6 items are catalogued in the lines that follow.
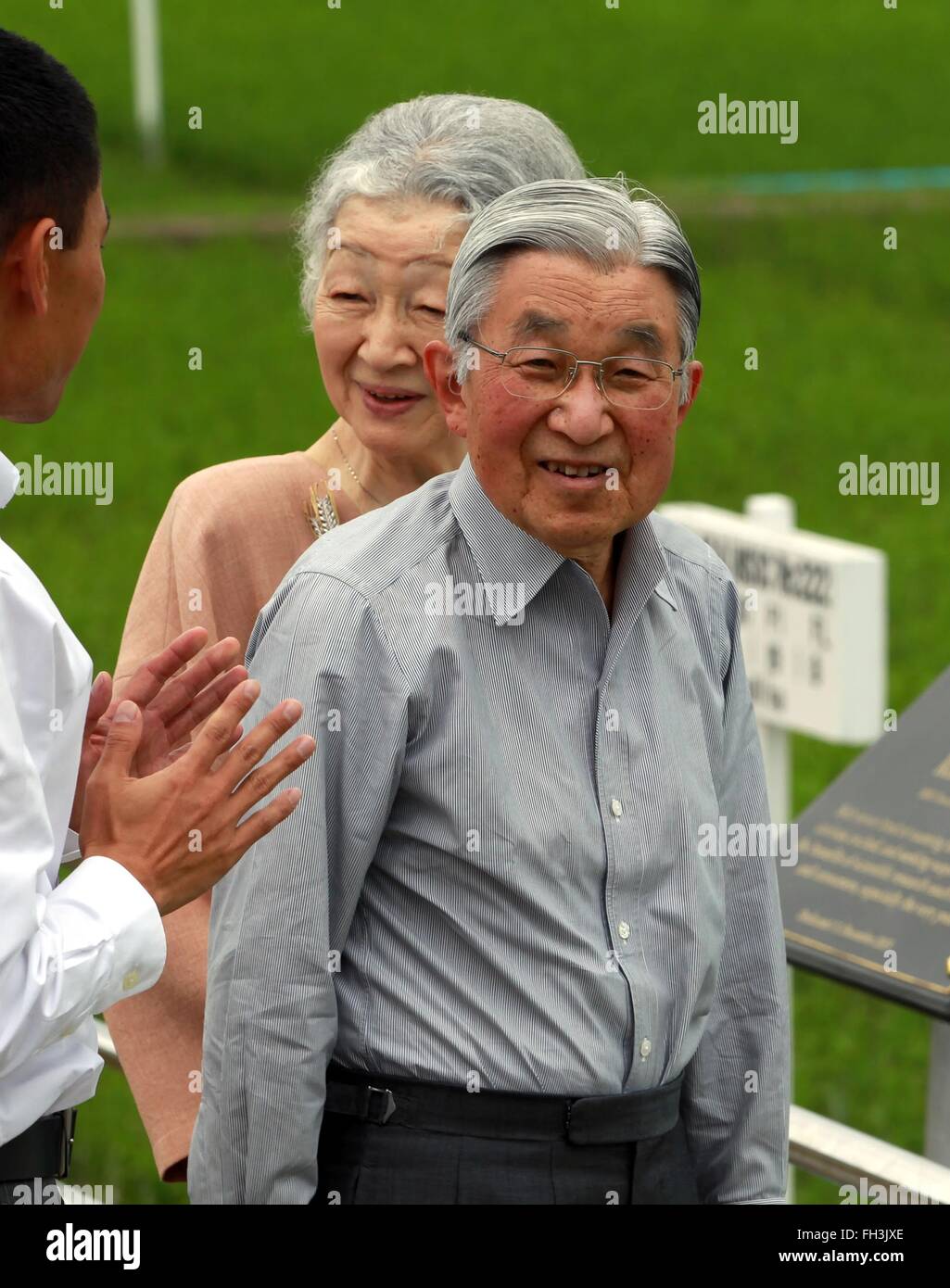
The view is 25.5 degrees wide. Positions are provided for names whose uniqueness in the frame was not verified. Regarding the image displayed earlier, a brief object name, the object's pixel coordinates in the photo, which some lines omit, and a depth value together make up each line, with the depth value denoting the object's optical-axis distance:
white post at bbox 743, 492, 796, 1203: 4.95
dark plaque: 3.66
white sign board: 4.61
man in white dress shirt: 2.22
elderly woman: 3.07
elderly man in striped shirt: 2.47
